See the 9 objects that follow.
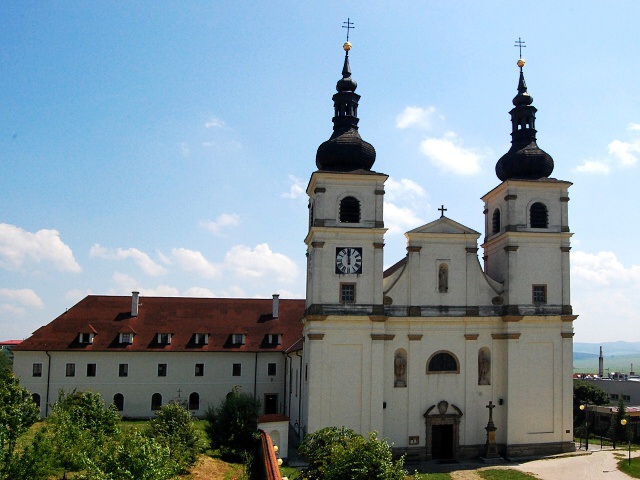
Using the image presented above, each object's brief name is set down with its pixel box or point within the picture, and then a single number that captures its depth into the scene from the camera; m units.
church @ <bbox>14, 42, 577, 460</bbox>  33.81
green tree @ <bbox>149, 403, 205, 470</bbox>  27.53
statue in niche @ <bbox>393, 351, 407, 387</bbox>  34.59
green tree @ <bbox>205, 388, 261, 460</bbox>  33.81
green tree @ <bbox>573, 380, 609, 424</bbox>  55.58
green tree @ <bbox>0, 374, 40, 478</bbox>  18.77
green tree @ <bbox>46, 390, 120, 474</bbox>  21.97
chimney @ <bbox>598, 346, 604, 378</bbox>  97.36
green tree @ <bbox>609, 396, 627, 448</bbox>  41.94
